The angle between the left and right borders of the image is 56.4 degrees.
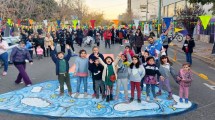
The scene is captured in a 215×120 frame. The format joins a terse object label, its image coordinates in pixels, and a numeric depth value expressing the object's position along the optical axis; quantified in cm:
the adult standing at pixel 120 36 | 1908
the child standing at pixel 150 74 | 529
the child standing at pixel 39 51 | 1199
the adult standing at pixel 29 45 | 1170
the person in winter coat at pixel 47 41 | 1232
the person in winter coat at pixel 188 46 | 992
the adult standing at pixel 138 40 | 1037
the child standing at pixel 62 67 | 560
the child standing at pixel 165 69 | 544
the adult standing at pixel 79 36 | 1859
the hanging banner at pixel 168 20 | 1227
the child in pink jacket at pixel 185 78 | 513
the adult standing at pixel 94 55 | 542
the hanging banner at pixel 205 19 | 1031
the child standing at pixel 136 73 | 515
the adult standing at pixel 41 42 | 1240
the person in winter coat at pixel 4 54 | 825
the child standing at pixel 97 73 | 531
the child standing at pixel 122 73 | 519
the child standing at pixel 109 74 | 514
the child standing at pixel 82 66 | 564
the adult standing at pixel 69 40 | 1433
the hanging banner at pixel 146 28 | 2366
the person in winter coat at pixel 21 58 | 661
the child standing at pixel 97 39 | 1826
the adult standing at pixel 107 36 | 1651
